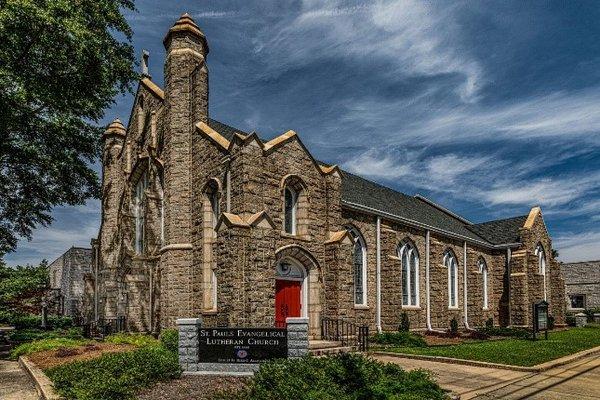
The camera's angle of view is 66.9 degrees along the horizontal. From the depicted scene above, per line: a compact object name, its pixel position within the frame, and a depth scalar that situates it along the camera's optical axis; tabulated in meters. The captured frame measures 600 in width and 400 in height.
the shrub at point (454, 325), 25.88
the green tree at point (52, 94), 16.12
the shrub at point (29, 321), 34.19
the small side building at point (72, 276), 43.56
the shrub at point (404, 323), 22.47
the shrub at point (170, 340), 13.67
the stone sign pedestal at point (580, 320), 36.53
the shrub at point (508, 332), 24.88
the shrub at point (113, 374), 8.41
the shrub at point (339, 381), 7.48
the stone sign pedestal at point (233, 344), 11.44
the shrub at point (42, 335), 21.60
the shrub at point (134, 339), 17.14
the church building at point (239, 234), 14.97
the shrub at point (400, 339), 18.66
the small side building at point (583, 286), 53.78
